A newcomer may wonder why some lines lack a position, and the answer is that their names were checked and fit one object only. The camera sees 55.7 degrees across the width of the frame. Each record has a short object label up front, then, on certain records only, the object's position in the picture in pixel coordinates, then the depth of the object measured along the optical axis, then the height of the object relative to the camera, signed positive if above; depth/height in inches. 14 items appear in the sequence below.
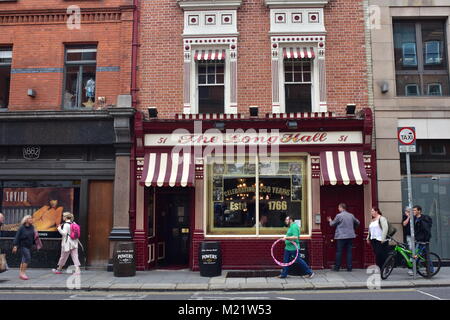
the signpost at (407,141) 449.1 +64.5
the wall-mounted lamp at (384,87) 535.9 +144.1
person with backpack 489.7 -45.2
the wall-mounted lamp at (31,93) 558.9 +142.8
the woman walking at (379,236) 466.3 -37.0
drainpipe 532.7 +135.0
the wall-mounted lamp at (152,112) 535.2 +112.1
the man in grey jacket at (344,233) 490.0 -35.7
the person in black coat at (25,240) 464.8 -42.7
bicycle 438.9 -62.4
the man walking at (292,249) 457.1 -51.4
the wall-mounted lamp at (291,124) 518.9 +94.3
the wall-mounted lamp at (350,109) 521.3 +113.3
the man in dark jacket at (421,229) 457.7 -29.1
